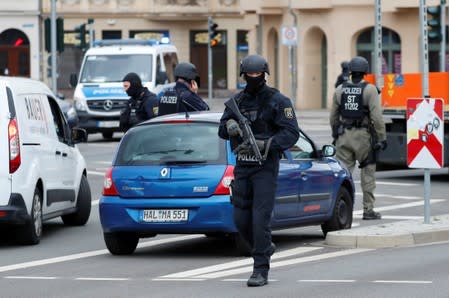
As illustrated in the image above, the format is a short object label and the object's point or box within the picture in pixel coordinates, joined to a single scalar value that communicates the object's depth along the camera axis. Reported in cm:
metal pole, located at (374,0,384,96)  4019
